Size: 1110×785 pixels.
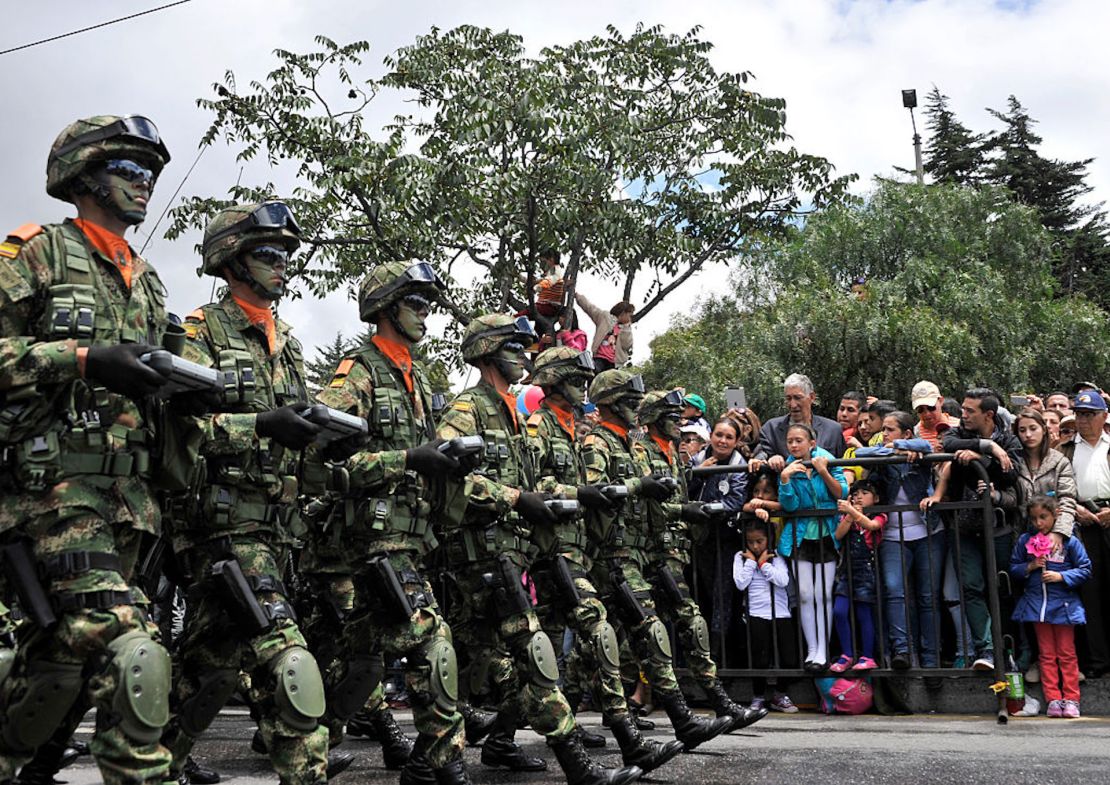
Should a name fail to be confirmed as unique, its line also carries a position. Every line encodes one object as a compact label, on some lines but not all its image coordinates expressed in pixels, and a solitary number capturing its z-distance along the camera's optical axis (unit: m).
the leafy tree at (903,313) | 21.64
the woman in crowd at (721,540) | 9.54
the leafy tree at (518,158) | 15.79
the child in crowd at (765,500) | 9.28
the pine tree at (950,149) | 48.66
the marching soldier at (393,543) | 5.33
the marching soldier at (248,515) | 4.40
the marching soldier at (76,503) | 3.77
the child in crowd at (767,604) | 9.19
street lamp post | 33.12
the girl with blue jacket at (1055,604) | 8.31
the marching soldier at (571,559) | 6.59
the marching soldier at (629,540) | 7.30
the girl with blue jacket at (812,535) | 8.98
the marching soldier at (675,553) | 8.09
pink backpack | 9.07
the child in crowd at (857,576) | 8.93
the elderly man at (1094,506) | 8.52
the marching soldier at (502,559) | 5.86
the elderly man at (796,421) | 9.66
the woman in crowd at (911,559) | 8.77
